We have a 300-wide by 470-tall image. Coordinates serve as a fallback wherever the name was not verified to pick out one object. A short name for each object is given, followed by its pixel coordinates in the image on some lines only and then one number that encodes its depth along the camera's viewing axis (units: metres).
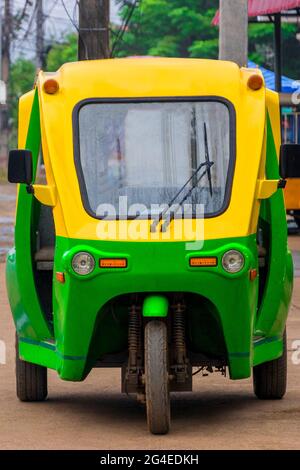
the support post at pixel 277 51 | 29.95
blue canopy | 40.91
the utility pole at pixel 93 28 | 20.69
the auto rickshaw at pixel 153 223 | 8.92
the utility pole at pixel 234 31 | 17.72
